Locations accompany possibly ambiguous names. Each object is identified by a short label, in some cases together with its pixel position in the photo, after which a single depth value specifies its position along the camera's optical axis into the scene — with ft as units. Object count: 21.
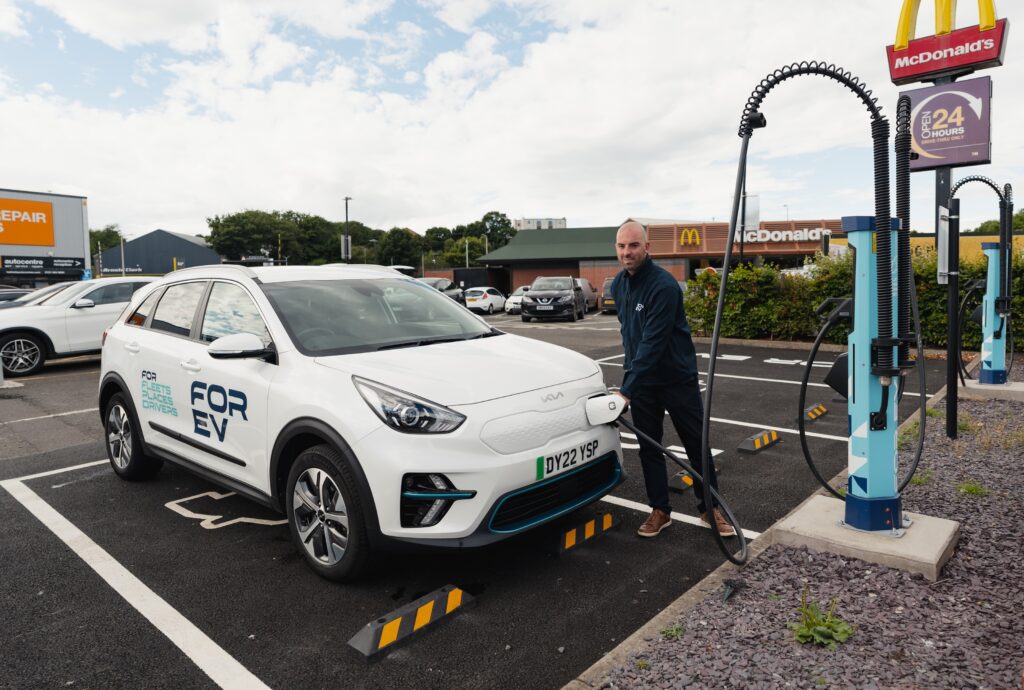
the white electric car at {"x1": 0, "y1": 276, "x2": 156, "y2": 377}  37.24
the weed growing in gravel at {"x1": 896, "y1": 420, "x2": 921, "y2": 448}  18.81
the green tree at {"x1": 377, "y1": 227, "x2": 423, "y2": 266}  322.14
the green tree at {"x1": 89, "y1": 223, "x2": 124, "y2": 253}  397.60
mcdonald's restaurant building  139.23
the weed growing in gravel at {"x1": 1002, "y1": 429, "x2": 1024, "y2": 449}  18.17
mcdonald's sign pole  35.63
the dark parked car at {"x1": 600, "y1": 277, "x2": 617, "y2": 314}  90.20
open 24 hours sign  36.37
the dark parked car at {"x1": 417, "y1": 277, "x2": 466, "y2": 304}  102.21
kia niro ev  10.53
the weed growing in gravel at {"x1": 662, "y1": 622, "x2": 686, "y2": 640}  9.43
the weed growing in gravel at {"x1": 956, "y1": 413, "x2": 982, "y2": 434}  20.38
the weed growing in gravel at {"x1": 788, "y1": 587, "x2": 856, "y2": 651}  9.02
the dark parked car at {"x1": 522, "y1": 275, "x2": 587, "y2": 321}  79.66
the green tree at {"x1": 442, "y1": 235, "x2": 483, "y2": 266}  307.37
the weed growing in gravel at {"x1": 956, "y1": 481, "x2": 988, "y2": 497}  14.48
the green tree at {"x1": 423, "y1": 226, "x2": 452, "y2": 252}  382.83
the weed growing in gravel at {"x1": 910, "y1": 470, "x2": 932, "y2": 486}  15.48
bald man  12.68
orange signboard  76.18
